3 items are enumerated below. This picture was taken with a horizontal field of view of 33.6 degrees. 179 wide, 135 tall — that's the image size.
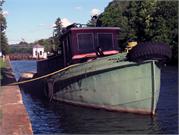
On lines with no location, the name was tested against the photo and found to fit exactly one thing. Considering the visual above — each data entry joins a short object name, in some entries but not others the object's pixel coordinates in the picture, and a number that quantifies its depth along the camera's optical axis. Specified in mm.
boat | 9940
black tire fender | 9682
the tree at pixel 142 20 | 40615
